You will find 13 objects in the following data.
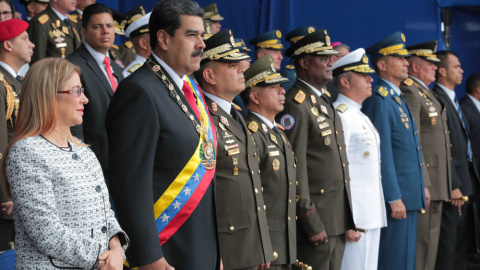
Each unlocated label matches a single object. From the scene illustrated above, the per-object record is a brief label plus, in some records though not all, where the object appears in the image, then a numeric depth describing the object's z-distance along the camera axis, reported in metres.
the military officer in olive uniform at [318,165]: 8.49
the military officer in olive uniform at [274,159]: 7.71
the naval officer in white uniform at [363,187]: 9.58
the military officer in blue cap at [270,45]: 11.98
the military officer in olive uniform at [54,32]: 11.23
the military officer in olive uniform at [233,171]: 6.82
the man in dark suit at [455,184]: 12.24
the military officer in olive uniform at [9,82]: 7.48
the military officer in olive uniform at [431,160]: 11.27
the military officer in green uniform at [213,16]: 13.19
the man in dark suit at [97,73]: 7.65
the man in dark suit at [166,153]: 5.17
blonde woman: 4.58
